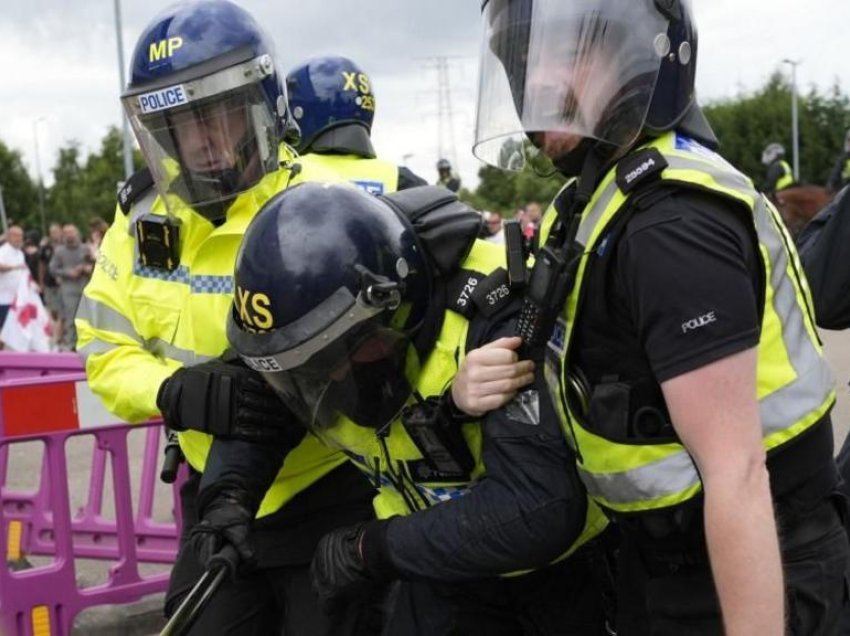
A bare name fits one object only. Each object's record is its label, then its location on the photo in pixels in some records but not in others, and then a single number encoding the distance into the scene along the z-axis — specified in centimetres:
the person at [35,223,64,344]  1540
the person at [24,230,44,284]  1742
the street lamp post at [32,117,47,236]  5662
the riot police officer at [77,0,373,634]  246
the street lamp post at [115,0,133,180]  1906
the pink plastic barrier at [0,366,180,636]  388
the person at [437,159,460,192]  999
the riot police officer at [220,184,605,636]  177
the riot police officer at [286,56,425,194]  461
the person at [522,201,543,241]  1488
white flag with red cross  1121
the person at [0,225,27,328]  1259
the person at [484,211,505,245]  1340
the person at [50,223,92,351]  1405
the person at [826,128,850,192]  601
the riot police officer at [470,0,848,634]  140
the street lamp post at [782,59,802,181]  4053
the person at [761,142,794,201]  1169
